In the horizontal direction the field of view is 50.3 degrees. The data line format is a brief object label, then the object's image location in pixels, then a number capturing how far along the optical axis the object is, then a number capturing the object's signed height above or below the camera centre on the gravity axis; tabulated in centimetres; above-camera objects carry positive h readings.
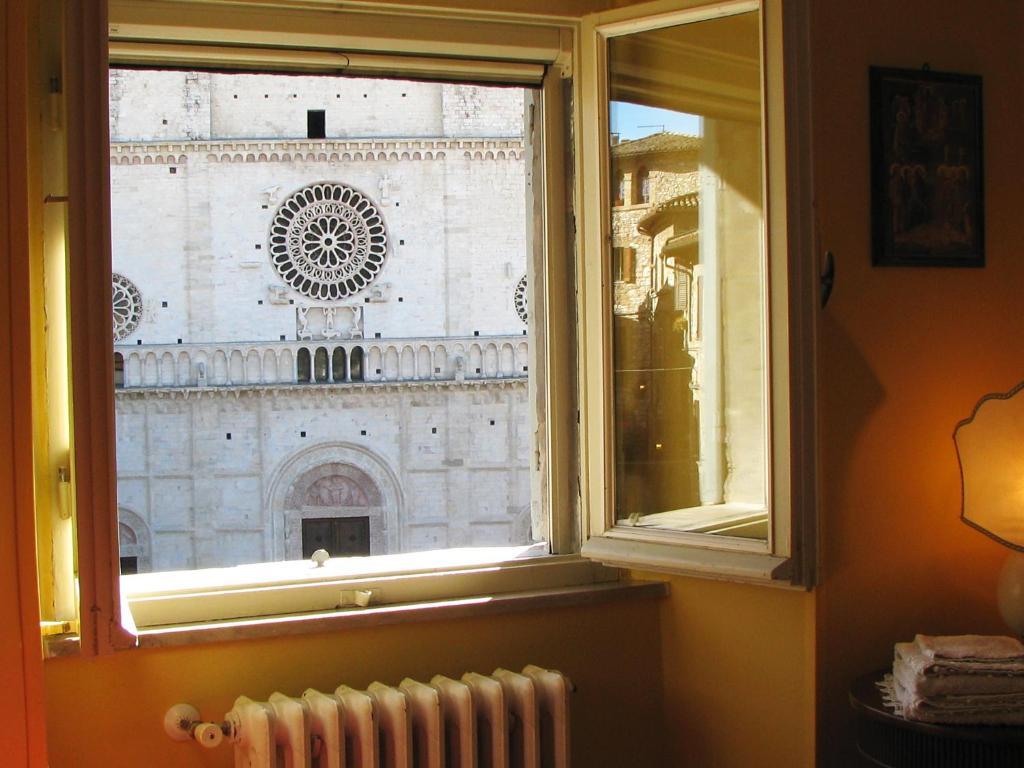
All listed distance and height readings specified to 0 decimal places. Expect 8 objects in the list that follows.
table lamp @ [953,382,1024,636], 178 -19
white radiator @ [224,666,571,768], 163 -56
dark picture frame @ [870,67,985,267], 181 +31
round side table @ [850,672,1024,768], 150 -55
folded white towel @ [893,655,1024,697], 152 -47
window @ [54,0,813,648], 147 +14
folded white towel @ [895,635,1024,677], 153 -44
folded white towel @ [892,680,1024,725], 152 -50
